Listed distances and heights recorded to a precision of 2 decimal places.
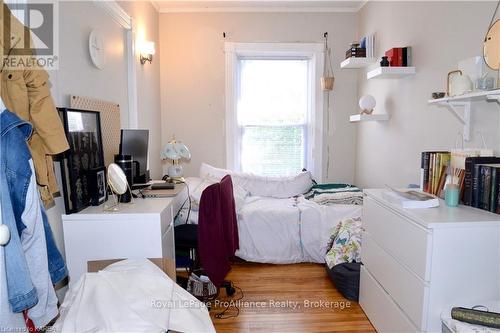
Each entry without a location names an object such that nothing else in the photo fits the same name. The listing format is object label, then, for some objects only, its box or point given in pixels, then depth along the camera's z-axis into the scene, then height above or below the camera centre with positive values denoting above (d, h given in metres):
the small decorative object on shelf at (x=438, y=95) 2.11 +0.30
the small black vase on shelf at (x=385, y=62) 2.87 +0.68
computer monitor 2.52 -0.07
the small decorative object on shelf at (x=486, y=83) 1.68 +0.30
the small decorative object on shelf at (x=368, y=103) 3.38 +0.39
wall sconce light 3.26 +0.89
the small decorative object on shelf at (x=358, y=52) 3.49 +0.94
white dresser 1.53 -0.58
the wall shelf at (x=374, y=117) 3.24 +0.24
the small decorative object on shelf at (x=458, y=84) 1.85 +0.33
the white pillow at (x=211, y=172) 3.59 -0.36
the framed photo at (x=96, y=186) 1.96 -0.28
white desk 1.80 -0.53
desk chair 2.14 -0.69
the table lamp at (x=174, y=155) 3.00 -0.14
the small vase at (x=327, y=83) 3.94 +0.69
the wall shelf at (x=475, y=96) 1.58 +0.24
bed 3.08 -0.85
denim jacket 1.12 -0.21
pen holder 1.79 -0.29
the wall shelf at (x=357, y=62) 3.43 +0.83
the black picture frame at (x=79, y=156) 1.78 -0.10
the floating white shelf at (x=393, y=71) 2.74 +0.58
